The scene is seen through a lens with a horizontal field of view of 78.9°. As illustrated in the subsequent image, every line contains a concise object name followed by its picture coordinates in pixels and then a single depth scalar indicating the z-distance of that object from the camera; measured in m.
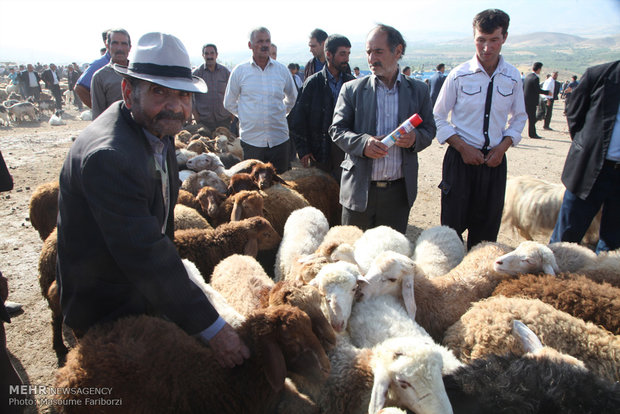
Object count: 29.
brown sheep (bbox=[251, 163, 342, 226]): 5.59
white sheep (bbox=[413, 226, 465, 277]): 3.89
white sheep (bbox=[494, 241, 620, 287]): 3.14
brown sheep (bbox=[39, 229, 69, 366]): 3.31
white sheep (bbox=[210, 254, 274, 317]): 3.04
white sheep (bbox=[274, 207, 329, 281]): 4.14
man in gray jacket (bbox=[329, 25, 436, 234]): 3.73
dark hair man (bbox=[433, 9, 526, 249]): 3.95
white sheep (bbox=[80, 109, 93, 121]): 21.22
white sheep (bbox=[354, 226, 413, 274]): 3.79
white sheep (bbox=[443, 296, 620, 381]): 2.39
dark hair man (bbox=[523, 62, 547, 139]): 14.63
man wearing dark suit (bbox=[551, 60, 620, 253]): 3.76
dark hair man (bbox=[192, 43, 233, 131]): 9.21
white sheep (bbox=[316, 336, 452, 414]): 2.02
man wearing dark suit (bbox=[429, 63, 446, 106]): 14.96
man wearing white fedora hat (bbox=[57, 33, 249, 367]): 1.75
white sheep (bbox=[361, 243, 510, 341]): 3.10
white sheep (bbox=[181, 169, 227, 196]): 5.91
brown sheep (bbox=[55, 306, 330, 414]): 1.89
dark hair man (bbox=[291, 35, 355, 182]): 5.51
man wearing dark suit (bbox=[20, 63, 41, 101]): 23.92
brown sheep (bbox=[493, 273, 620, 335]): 2.66
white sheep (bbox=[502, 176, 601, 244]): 5.50
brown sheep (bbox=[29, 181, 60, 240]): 4.61
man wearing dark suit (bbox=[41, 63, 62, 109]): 23.20
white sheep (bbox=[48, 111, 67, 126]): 18.99
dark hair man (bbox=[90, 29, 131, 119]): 4.98
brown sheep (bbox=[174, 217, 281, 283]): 3.91
